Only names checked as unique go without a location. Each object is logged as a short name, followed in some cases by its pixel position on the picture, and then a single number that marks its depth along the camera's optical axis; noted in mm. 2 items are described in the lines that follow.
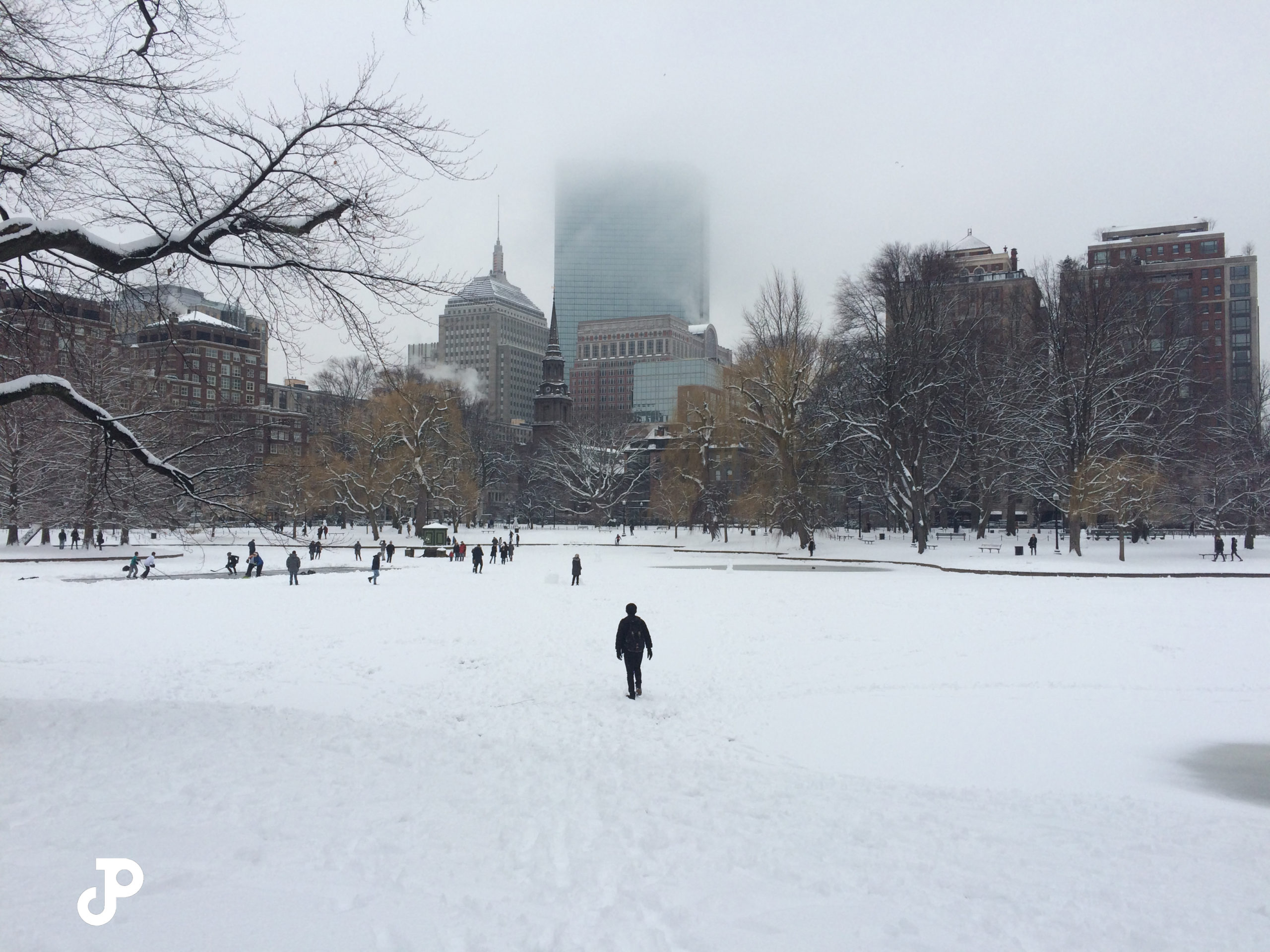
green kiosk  50469
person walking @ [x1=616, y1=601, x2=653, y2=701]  12320
